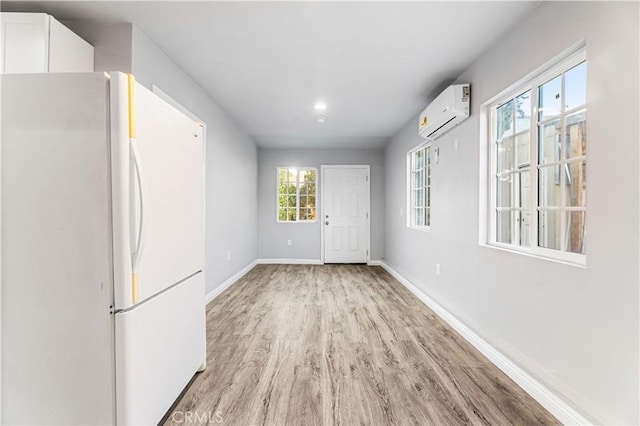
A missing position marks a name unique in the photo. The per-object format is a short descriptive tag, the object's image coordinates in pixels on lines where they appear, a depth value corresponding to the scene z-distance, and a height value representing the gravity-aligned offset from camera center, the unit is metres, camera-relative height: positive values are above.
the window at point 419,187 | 4.12 +0.31
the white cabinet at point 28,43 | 1.84 +0.99
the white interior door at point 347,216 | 6.52 -0.14
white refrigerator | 1.29 -0.16
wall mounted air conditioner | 2.76 +0.94
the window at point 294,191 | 6.57 +0.38
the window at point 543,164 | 1.75 +0.29
